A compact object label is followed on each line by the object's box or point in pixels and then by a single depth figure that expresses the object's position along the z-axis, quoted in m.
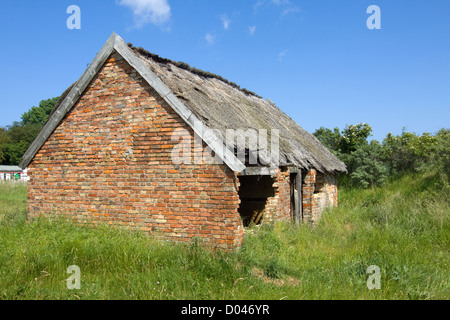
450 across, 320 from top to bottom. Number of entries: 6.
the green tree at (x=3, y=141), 50.17
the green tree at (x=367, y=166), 17.78
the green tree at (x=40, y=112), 68.12
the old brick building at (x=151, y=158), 6.91
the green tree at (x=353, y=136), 21.38
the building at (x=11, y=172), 42.17
